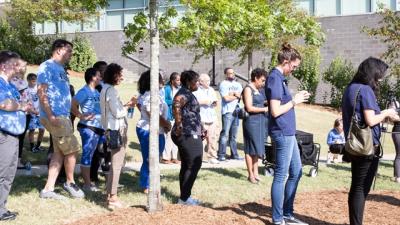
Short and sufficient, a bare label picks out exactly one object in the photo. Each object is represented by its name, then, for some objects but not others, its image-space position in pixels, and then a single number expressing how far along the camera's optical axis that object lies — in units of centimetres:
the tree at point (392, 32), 1619
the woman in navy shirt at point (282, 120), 567
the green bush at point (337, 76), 2350
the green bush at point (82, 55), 2712
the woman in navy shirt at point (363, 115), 529
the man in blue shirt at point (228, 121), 1121
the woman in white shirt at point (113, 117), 643
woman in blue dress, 841
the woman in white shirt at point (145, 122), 736
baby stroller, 934
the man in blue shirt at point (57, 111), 650
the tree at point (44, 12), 2261
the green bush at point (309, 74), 2391
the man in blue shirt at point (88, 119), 734
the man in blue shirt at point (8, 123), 584
